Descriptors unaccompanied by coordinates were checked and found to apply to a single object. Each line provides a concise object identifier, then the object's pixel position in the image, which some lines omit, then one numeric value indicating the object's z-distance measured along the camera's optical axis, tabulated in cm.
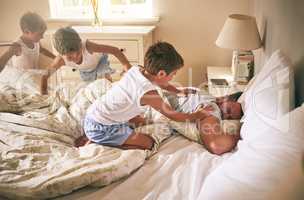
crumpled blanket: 112
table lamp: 214
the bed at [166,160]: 88
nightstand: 213
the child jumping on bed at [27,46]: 255
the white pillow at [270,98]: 120
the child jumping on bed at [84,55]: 205
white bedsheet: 112
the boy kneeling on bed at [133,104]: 156
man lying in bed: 140
